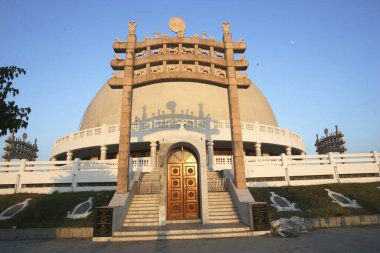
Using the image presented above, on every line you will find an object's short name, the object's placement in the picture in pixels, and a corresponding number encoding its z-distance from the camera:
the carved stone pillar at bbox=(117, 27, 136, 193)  11.95
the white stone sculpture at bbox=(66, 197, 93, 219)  11.43
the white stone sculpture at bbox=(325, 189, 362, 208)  12.49
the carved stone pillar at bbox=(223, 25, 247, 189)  12.34
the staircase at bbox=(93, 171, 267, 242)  9.27
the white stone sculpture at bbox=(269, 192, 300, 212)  12.06
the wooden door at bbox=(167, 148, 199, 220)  11.67
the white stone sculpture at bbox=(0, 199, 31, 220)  11.77
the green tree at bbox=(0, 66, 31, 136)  6.33
